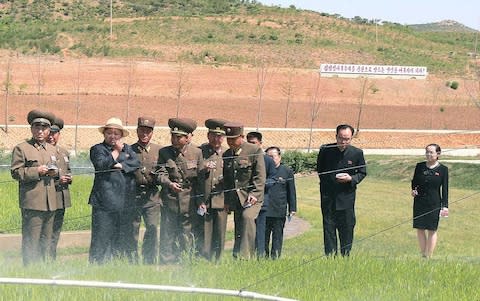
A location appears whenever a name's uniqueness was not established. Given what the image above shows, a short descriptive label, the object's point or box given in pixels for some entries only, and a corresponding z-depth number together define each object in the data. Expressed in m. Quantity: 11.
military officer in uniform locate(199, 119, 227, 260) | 9.83
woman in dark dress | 10.97
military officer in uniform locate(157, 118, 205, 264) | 9.83
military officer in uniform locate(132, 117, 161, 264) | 9.96
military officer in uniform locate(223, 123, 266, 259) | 9.82
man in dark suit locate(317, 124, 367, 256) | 10.31
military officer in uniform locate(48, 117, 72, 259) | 9.78
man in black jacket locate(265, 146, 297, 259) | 11.34
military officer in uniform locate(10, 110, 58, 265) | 9.38
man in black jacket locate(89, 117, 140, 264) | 9.41
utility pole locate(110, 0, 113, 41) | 79.75
